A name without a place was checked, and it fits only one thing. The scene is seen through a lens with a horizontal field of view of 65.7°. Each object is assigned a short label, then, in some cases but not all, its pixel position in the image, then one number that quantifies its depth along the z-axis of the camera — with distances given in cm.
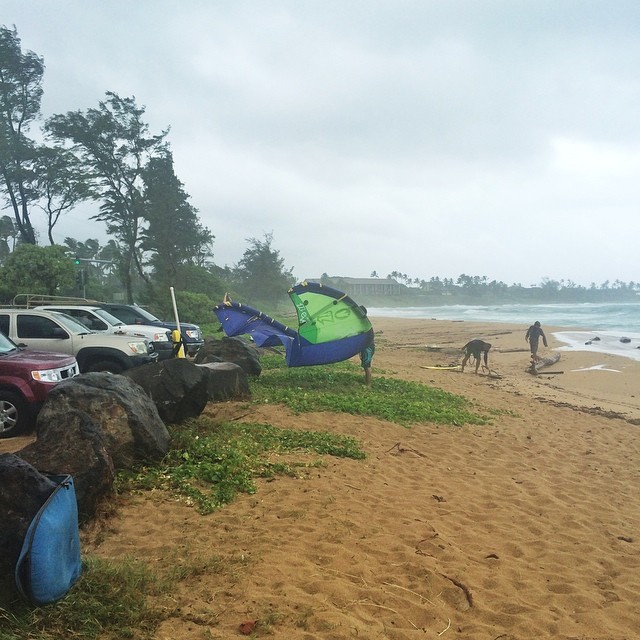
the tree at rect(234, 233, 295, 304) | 5681
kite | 1114
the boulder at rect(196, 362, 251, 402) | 890
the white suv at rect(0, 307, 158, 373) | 961
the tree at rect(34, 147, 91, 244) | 2780
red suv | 682
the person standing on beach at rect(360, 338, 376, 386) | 1122
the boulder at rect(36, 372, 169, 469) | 513
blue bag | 276
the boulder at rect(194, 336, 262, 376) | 1153
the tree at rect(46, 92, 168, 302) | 2812
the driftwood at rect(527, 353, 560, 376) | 1756
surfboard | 1728
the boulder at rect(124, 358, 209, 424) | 690
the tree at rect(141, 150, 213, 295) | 3278
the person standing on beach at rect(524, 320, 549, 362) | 1744
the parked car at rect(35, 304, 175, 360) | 1225
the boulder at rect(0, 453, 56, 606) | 296
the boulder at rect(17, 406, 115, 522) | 410
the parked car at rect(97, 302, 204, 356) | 1551
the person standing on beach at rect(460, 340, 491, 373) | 1596
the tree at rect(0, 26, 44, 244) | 2558
